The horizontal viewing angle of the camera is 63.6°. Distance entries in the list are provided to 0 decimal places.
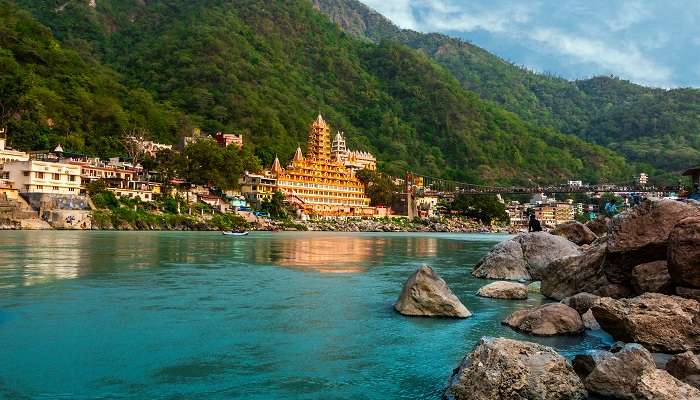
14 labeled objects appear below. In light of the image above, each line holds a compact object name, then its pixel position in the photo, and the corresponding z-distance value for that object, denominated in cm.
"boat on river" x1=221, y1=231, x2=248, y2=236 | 6112
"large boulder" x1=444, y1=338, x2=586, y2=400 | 767
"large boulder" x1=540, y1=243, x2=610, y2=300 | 1512
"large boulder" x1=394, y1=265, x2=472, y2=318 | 1373
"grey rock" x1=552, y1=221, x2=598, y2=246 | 2556
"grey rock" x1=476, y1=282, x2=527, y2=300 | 1666
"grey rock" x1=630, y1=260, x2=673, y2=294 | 1242
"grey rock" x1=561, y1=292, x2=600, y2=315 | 1336
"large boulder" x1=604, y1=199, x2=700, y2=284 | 1293
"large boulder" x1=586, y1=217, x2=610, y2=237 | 2869
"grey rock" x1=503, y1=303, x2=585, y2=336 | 1188
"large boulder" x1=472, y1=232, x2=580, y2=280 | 2134
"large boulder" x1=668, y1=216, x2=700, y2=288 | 1115
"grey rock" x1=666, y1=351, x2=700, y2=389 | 794
